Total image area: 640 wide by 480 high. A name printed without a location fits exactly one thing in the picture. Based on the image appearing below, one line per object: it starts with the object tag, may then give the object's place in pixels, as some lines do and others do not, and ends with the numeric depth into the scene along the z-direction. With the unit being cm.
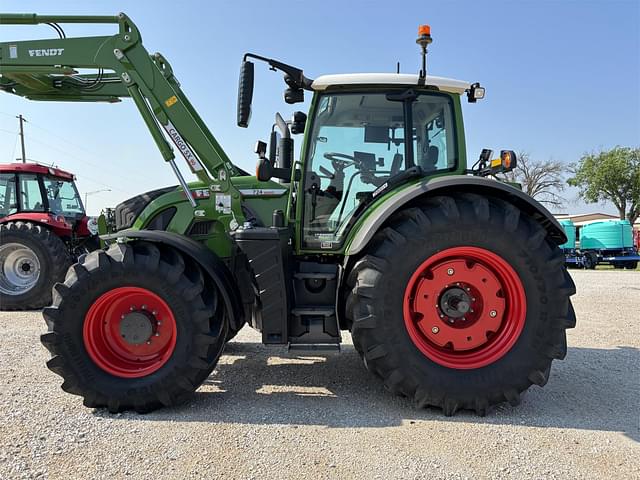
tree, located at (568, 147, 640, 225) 3247
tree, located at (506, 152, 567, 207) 3728
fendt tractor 300
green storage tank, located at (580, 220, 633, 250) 2042
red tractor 709
